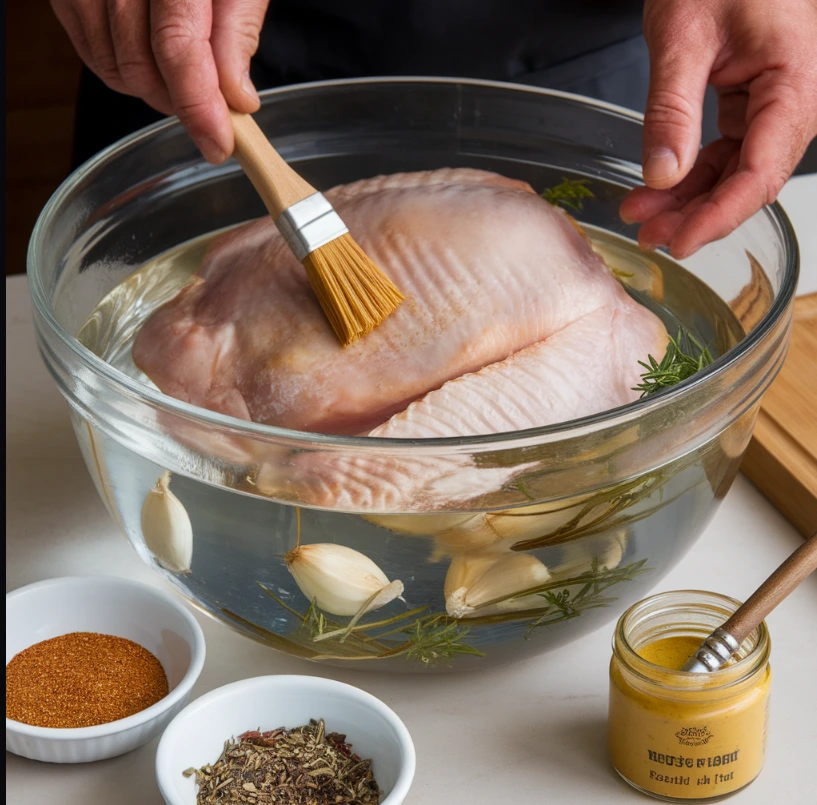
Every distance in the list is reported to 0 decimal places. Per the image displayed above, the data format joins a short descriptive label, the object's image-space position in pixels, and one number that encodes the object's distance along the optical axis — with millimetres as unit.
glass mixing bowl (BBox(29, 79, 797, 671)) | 1002
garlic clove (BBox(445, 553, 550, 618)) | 1036
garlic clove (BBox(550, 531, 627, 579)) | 1039
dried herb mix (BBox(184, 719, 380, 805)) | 1026
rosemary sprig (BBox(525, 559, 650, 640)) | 1052
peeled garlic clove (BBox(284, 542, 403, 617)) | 1030
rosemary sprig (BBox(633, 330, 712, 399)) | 1093
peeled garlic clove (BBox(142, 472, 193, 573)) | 1056
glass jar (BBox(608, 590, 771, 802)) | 1019
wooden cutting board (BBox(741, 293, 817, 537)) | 1192
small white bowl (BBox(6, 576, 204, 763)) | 1081
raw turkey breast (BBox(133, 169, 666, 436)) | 1096
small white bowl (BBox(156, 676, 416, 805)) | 1028
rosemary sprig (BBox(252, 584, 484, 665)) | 1052
